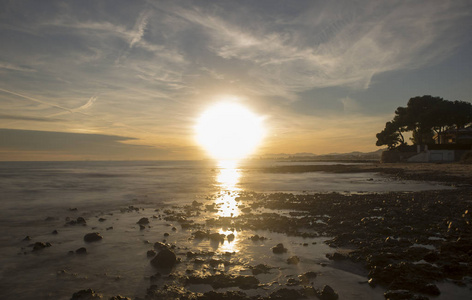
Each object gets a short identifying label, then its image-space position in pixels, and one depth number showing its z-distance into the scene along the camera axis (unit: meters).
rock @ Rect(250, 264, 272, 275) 7.83
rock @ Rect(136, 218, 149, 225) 14.54
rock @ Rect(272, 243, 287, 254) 9.47
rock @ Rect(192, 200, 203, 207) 20.46
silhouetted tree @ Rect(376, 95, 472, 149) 72.38
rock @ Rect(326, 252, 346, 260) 8.58
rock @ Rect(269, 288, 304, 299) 6.42
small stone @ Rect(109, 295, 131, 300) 6.42
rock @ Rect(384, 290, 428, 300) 6.08
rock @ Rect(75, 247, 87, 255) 9.98
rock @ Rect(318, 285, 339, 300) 6.30
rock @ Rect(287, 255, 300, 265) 8.45
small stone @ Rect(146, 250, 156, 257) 9.48
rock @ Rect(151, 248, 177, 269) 8.46
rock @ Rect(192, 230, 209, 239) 11.60
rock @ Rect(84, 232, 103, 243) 11.55
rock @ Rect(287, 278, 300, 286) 7.03
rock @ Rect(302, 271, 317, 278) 7.43
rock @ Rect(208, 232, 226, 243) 11.16
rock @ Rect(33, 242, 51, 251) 10.55
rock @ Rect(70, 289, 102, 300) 6.64
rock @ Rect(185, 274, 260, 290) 7.09
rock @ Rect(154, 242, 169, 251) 10.22
